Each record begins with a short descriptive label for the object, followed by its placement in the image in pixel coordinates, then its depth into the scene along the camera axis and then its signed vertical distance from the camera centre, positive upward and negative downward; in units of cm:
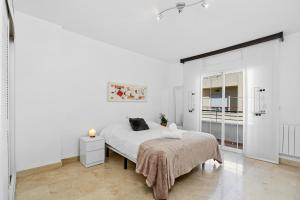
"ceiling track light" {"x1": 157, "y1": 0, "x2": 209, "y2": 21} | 213 +137
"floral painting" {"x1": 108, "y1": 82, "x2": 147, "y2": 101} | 378 +19
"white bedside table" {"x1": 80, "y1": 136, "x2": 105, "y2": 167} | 291 -102
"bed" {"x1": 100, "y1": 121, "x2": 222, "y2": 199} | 199 -83
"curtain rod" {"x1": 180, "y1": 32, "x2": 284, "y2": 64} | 307 +127
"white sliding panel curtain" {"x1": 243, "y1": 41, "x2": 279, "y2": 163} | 318 -3
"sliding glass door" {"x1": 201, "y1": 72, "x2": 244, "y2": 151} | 390 -23
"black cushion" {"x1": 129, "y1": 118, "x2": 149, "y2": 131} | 349 -59
